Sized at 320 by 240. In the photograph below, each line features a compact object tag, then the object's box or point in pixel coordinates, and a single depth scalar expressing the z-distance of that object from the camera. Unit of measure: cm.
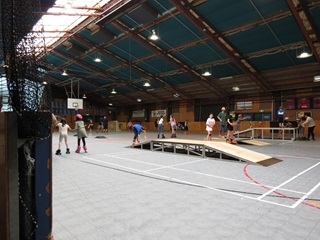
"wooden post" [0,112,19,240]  162
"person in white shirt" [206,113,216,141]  1203
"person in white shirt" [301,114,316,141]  1285
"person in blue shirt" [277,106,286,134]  1468
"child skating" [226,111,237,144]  1074
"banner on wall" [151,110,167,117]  3266
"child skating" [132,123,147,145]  1080
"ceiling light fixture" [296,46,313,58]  1292
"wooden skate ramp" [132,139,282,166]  643
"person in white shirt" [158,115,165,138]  1553
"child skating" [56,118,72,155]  829
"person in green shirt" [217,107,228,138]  1188
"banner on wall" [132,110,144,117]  3625
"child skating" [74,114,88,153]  845
